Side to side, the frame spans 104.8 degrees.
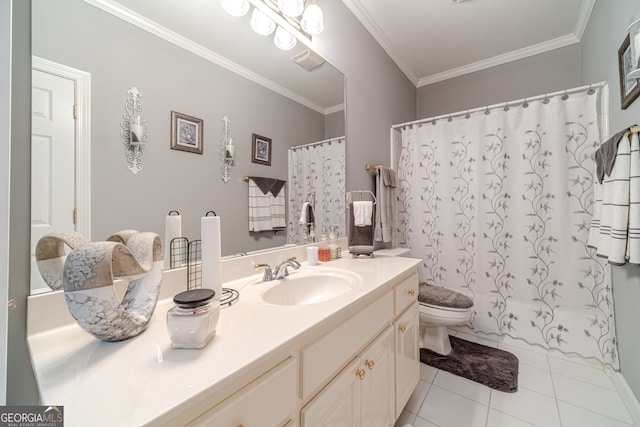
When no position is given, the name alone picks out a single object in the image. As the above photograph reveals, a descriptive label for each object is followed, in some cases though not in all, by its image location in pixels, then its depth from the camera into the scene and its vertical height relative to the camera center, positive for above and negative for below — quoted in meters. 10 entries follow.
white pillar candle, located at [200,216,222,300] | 0.75 -0.13
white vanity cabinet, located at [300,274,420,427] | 0.68 -0.54
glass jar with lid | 0.51 -0.22
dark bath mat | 1.47 -0.99
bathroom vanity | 0.39 -0.28
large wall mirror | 0.69 +0.43
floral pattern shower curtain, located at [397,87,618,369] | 1.58 -0.02
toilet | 1.61 -0.66
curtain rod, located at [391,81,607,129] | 1.52 +0.79
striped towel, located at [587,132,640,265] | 1.05 +0.03
